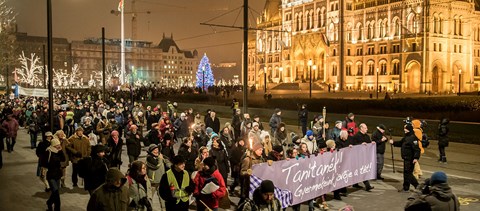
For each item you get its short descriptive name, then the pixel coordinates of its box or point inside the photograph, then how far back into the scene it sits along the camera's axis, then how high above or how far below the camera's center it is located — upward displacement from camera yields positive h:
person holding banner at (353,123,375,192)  12.30 -1.18
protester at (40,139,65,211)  9.71 -1.54
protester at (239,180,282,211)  5.80 -1.32
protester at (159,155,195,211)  7.72 -1.51
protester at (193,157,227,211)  7.71 -1.52
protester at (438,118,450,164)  16.03 -1.56
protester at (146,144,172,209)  9.09 -1.39
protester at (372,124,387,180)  12.61 -1.23
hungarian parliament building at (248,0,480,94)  69.06 +8.10
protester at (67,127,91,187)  12.04 -1.28
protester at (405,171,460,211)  6.00 -1.34
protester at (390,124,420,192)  11.64 -1.46
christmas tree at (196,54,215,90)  84.53 +3.61
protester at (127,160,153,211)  7.66 -1.49
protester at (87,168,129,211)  6.33 -1.37
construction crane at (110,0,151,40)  158.50 +24.61
